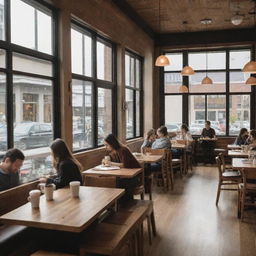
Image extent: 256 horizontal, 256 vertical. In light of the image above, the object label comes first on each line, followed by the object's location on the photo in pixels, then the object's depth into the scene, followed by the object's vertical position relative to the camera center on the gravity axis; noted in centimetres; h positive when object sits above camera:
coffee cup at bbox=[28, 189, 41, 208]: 281 -69
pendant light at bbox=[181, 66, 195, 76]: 859 +117
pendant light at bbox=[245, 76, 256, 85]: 866 +91
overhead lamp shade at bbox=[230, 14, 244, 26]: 738 +216
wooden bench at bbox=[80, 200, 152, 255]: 265 -104
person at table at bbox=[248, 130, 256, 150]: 740 -51
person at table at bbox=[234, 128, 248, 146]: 805 -49
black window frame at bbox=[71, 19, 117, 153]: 611 +75
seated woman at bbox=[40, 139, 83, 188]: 370 -56
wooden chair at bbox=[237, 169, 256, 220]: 454 -105
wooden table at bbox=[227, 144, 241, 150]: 761 -71
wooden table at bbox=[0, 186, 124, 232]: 248 -78
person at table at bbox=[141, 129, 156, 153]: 728 -52
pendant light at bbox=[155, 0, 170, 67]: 696 +116
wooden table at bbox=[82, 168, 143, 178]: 433 -76
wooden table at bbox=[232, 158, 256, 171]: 477 -73
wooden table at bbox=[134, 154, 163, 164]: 577 -76
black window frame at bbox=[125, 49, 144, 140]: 903 +76
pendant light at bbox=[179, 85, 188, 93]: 1002 +82
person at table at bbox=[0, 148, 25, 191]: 346 -51
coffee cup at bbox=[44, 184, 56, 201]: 307 -70
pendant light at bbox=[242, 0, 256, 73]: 610 +90
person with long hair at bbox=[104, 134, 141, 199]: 448 -62
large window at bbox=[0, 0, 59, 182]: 405 +47
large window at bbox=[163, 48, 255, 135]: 1034 +75
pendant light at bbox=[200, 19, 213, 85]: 959 +103
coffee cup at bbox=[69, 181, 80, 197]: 314 -68
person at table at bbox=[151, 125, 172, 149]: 701 -53
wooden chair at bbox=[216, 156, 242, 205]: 547 -101
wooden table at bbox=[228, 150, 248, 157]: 621 -72
